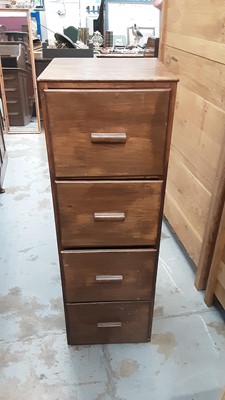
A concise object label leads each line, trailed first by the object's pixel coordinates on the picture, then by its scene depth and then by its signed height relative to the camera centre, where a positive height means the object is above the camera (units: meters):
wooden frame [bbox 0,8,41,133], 3.03 -0.68
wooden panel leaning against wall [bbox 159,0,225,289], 1.28 -0.44
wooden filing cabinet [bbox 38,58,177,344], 0.81 -0.43
